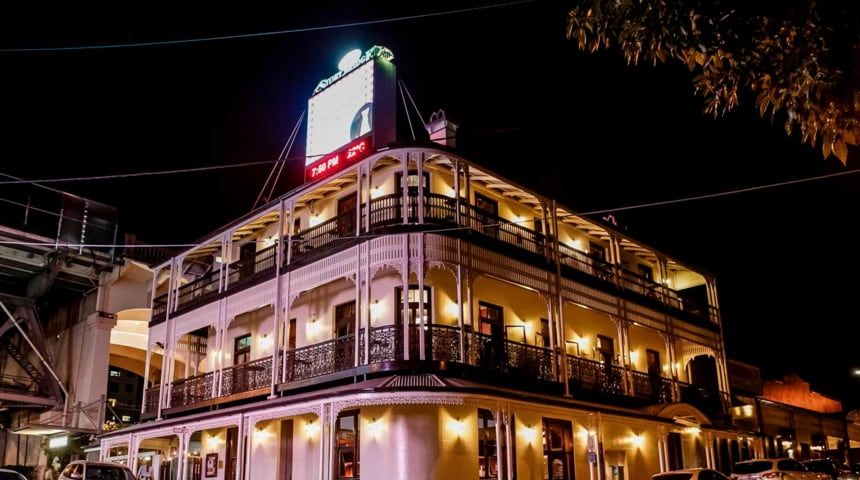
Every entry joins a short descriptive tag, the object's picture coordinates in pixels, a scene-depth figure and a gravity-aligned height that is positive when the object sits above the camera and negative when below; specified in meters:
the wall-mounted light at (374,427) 19.98 +1.49
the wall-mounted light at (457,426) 19.86 +1.48
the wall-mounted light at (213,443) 26.11 +1.51
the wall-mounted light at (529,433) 22.35 +1.42
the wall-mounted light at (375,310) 21.66 +4.95
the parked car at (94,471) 19.42 +0.45
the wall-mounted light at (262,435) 23.94 +1.60
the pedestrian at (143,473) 24.65 +0.48
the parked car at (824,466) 25.50 +0.36
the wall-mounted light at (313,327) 23.72 +4.91
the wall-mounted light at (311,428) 22.45 +1.69
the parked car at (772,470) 21.39 +0.23
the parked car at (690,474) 18.08 +0.11
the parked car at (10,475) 19.48 +0.38
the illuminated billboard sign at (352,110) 26.42 +13.67
